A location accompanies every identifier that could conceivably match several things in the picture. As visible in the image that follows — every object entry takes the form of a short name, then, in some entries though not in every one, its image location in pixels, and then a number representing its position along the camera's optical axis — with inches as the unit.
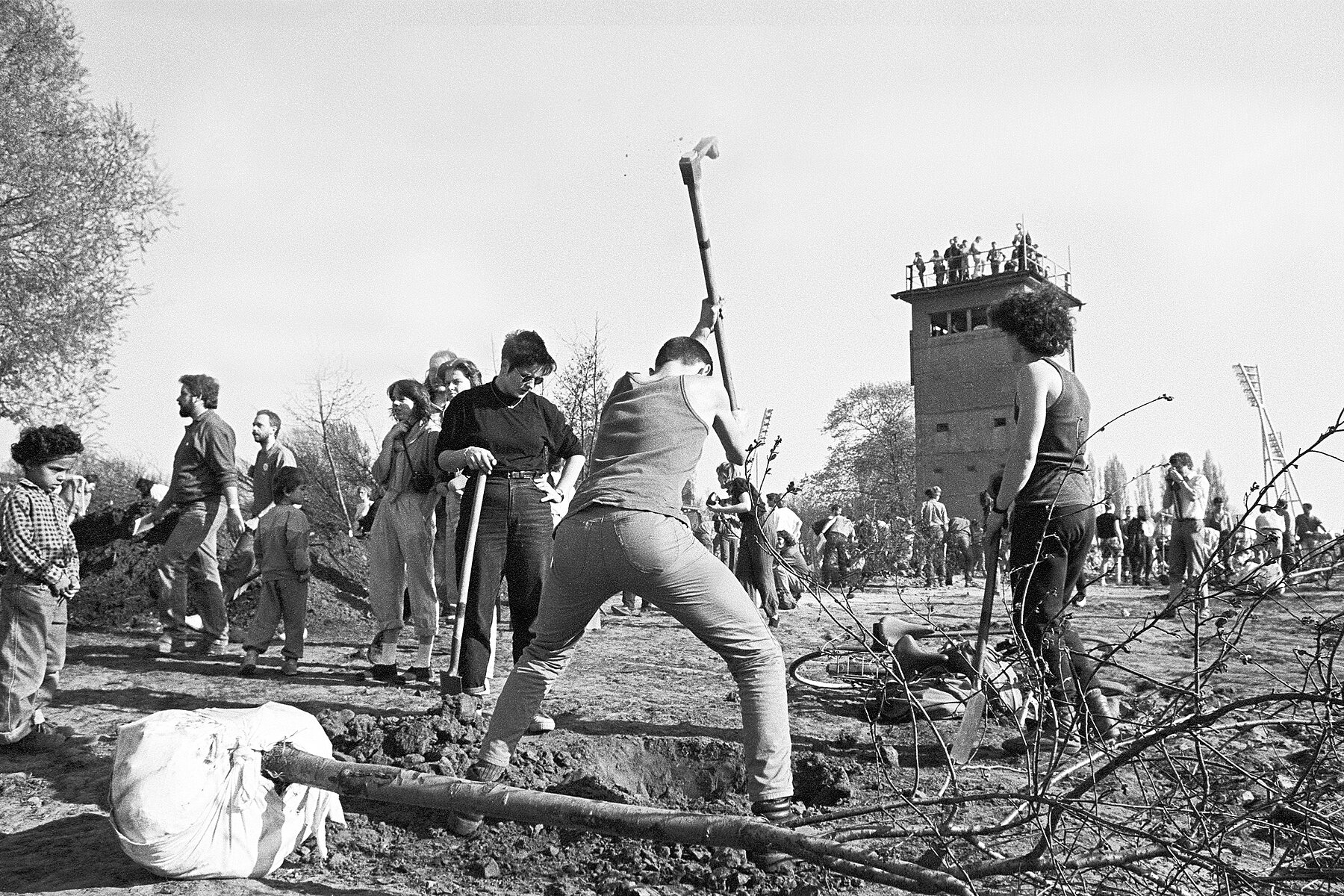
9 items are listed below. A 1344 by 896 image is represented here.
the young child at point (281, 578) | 271.1
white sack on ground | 128.0
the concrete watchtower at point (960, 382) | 1966.0
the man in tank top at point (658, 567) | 140.2
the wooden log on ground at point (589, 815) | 100.3
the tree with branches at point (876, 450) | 2134.6
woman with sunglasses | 209.6
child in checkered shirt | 194.9
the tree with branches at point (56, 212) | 781.9
